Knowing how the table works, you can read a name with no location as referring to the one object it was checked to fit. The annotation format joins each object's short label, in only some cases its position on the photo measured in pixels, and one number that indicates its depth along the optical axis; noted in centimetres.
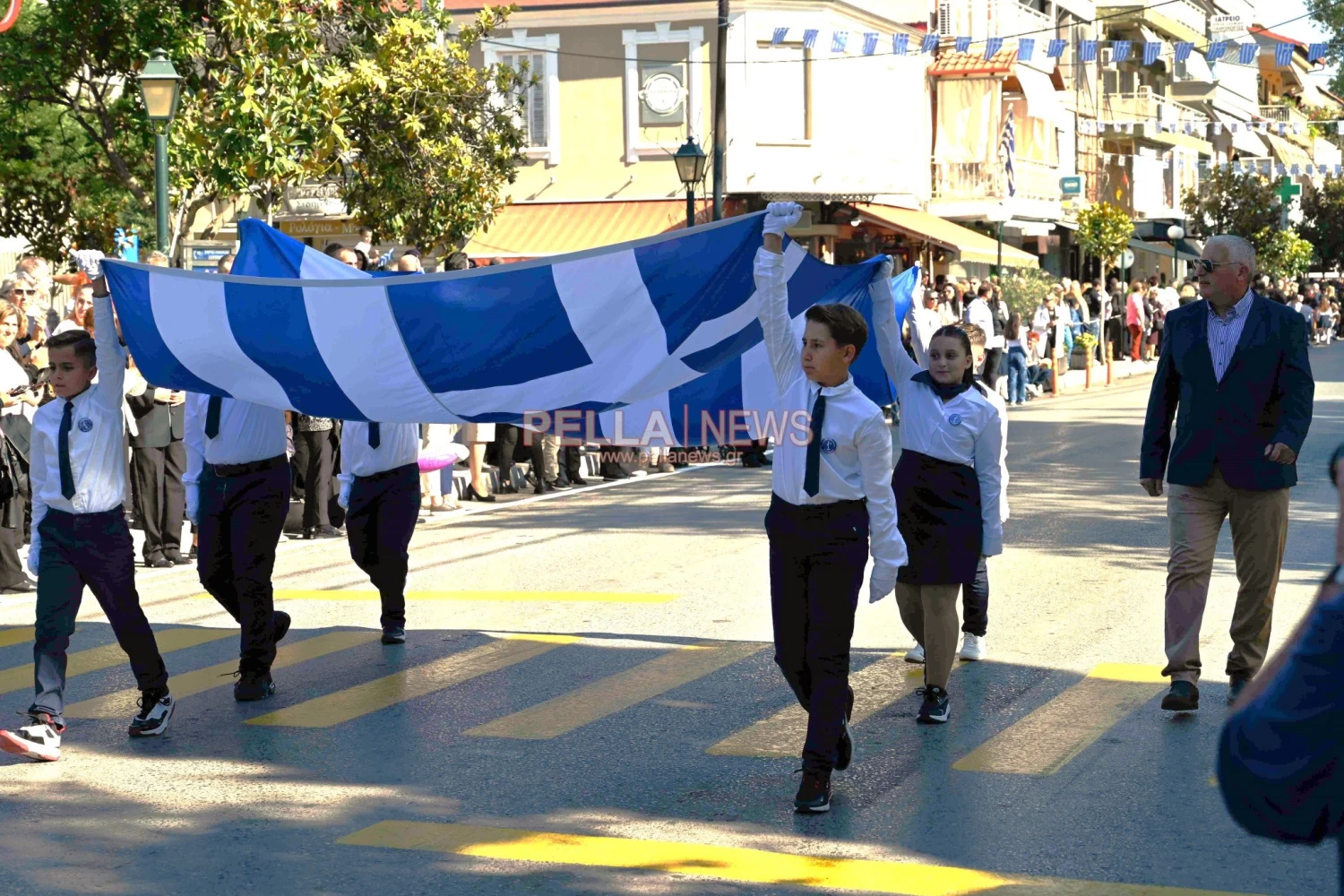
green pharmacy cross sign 5594
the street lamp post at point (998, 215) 4209
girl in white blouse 745
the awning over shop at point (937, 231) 3766
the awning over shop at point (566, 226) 3641
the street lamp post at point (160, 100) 1591
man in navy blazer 747
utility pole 2838
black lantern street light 2530
